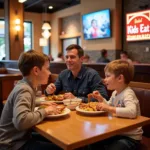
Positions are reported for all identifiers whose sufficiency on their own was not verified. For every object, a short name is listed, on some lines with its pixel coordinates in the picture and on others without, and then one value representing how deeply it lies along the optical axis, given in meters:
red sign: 6.70
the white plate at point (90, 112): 1.66
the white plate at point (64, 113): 1.59
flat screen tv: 7.74
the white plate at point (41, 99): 2.06
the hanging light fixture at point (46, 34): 8.81
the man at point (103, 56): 7.11
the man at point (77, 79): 2.33
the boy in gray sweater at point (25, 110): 1.46
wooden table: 1.23
